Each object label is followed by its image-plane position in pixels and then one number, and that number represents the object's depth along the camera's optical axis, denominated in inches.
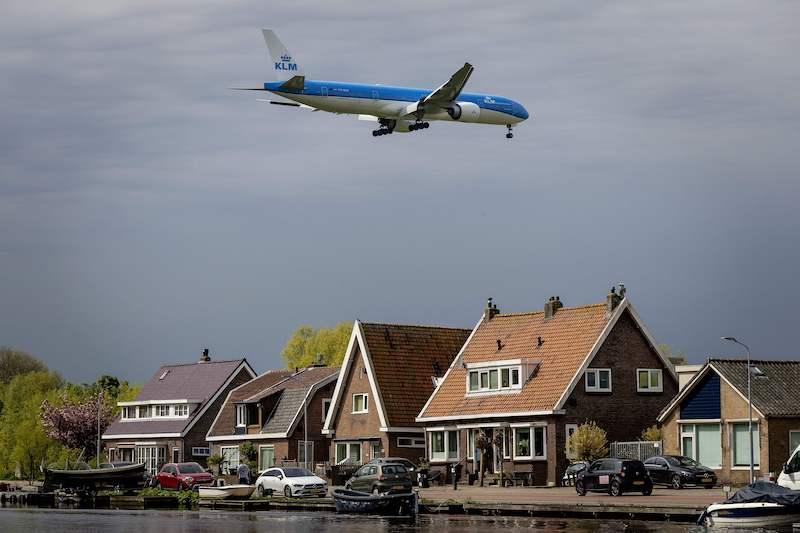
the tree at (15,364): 7130.9
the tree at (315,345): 6159.9
